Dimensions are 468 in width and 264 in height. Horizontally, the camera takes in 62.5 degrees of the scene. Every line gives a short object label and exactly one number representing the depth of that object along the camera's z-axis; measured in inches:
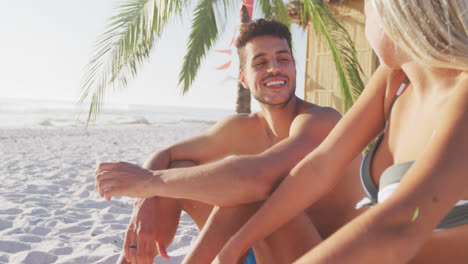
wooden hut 305.0
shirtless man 58.8
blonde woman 29.2
